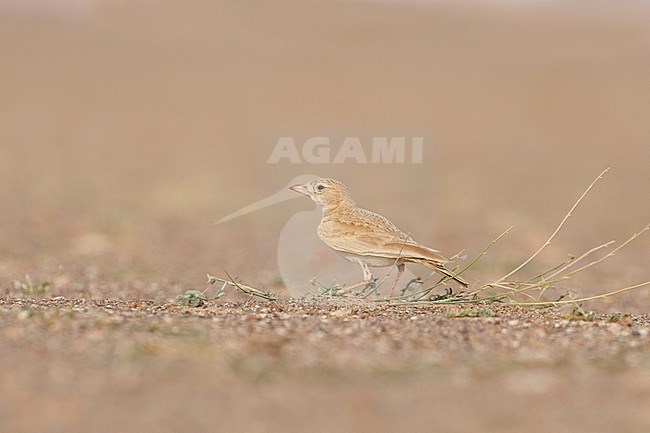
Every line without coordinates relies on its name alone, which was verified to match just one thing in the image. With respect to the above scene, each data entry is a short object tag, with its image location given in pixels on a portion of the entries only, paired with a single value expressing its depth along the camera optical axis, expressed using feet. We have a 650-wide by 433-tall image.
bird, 38.40
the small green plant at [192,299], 40.52
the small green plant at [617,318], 38.29
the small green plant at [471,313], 37.63
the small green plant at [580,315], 38.24
